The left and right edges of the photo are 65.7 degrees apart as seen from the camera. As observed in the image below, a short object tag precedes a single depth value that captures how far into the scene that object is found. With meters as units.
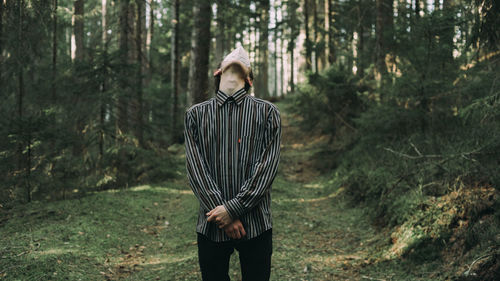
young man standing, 2.72
